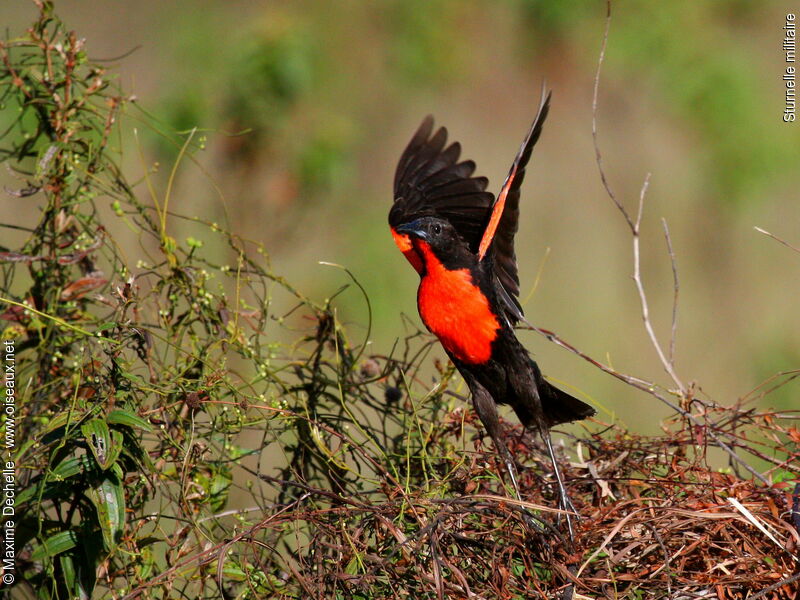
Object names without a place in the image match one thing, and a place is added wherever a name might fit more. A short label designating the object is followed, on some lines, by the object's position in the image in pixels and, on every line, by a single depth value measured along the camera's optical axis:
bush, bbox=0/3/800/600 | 8.44
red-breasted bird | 8.57
